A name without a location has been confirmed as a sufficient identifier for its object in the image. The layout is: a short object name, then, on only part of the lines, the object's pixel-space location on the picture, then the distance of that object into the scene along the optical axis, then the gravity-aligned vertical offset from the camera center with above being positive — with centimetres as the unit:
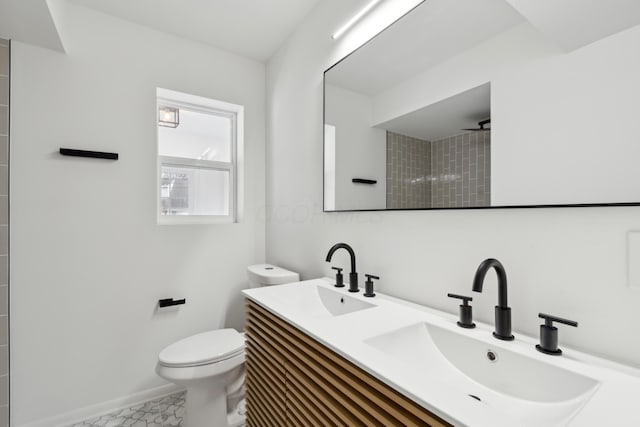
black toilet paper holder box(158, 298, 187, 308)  194 -58
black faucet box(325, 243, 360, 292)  135 -27
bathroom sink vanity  56 -37
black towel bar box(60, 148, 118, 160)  167 +35
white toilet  147 -80
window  215 +42
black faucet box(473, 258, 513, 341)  81 -25
